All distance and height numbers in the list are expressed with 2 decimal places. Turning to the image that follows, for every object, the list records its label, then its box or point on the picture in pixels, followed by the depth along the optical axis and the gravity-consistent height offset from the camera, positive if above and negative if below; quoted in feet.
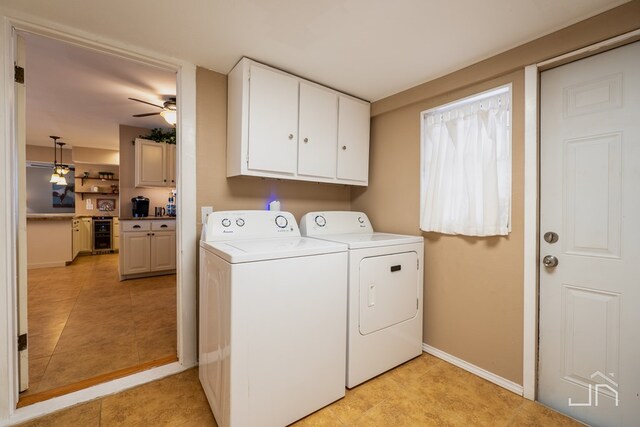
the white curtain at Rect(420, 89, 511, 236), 6.20 +1.09
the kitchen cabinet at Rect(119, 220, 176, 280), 13.96 -1.98
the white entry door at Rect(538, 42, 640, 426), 4.75 -0.50
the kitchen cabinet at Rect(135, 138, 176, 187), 14.66 +2.56
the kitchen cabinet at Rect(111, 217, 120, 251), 21.92 -2.07
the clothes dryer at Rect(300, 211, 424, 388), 5.92 -2.02
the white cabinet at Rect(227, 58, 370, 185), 6.36 +2.15
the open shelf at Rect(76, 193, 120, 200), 22.16 +1.38
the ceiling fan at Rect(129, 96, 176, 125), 10.71 +3.97
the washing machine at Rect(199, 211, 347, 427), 4.38 -2.05
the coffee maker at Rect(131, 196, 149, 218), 15.24 +0.24
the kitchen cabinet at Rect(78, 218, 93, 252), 20.43 -1.92
